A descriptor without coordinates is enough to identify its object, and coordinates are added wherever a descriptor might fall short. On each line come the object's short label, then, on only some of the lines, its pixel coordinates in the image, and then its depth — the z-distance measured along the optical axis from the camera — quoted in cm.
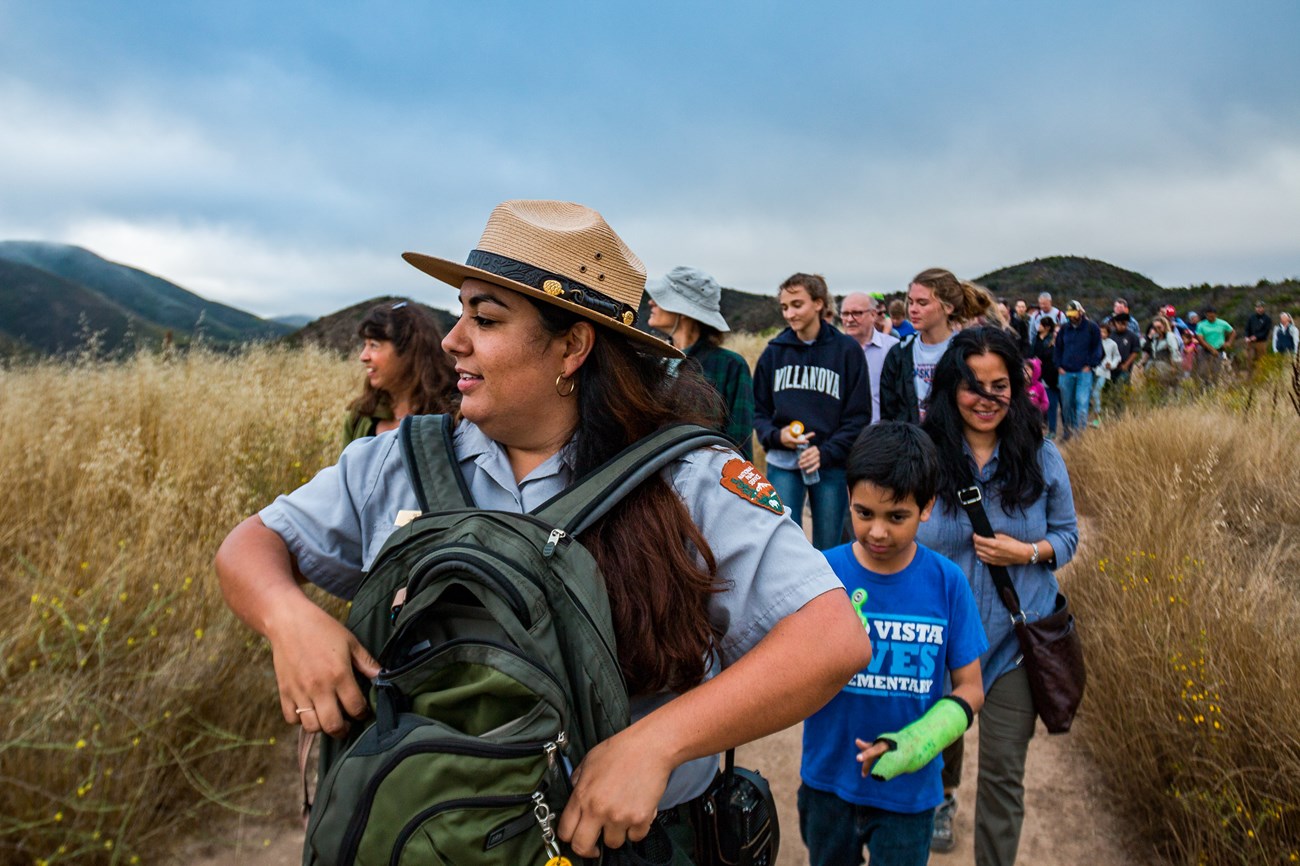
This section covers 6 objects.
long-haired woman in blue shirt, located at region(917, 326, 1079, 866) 276
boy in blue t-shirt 236
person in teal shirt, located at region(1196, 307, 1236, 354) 1620
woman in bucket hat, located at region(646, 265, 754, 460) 474
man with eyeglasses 645
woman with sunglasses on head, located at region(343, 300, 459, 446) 418
